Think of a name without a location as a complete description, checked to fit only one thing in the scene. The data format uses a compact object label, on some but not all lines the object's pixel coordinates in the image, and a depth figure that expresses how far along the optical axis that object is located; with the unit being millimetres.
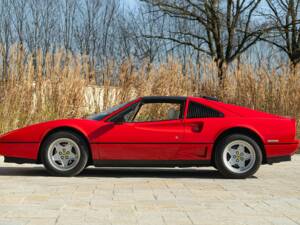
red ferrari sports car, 8172
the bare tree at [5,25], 32812
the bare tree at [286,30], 27062
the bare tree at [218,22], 27094
